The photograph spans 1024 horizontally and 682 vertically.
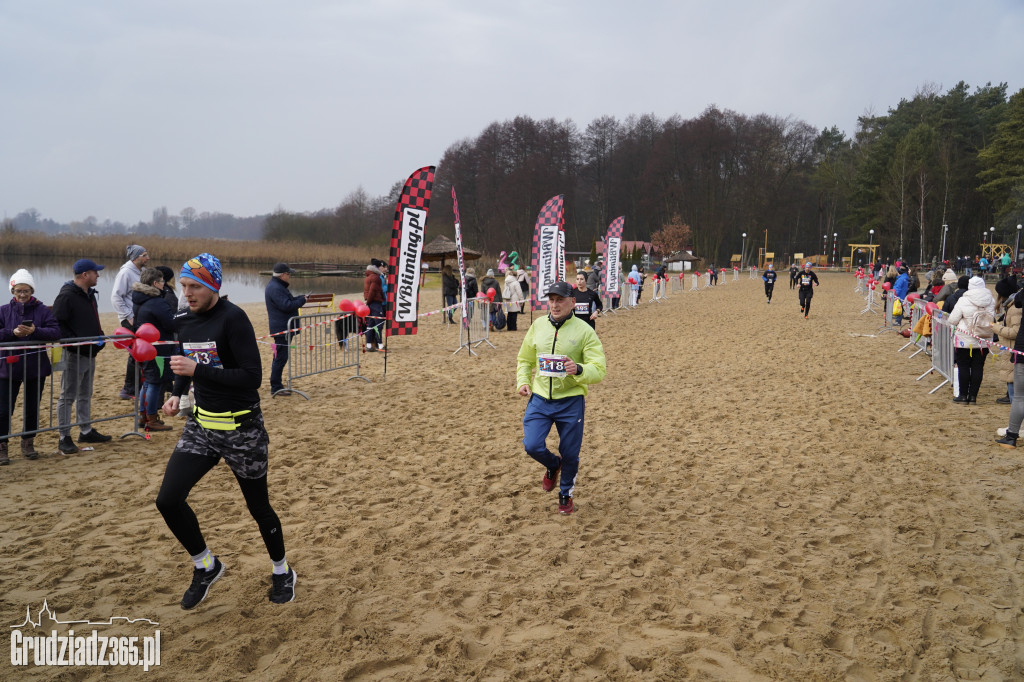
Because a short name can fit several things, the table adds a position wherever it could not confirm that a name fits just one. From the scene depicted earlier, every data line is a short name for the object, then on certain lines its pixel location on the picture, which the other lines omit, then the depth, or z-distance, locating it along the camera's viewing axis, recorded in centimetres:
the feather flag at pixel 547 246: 1510
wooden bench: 1454
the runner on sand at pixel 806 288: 1990
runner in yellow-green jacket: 478
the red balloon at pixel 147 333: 486
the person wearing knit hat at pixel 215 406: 337
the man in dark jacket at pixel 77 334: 642
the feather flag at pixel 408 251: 944
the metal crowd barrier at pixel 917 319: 1295
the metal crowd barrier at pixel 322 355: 1075
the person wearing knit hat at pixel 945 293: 1189
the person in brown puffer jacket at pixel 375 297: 1244
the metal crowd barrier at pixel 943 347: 955
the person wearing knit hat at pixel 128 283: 752
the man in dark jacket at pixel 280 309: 897
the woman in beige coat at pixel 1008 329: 753
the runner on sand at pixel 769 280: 2608
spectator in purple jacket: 594
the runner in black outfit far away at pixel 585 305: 1011
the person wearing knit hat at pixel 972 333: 843
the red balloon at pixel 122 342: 645
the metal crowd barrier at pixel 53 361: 602
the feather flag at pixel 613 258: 2142
